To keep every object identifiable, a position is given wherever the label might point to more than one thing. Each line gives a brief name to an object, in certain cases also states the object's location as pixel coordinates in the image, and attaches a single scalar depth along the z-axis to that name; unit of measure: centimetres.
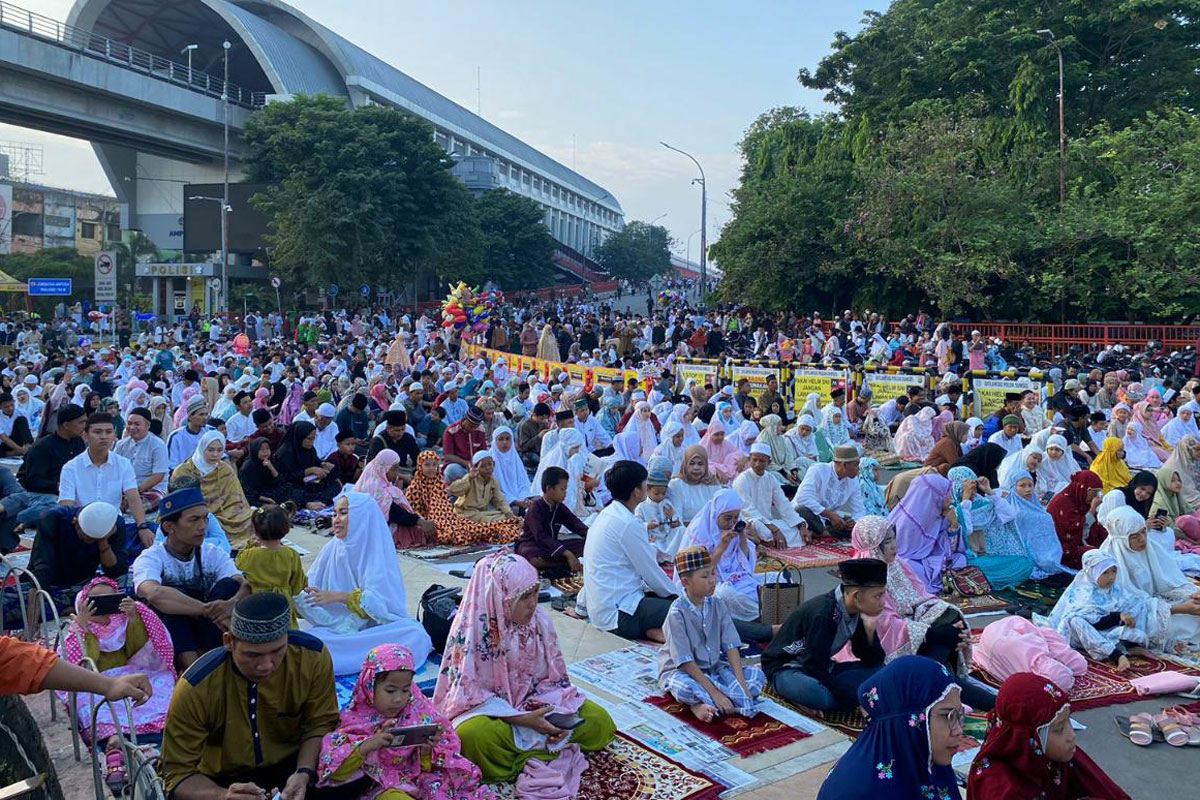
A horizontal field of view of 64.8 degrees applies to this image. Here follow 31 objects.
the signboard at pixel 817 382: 1425
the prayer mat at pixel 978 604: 616
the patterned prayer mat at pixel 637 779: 371
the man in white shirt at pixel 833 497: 800
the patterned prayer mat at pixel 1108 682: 467
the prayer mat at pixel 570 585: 640
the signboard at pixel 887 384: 1374
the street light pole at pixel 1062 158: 2005
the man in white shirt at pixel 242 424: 952
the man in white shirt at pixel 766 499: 761
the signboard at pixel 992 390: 1288
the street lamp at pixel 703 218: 3199
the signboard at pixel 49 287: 3266
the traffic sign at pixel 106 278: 2609
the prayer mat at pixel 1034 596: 625
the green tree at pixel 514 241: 4772
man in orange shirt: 279
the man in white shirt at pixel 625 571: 541
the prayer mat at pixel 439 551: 746
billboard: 3553
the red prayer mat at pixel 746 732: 410
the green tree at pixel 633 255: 7244
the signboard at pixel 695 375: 1541
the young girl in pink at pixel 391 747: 315
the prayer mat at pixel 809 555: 689
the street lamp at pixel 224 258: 3066
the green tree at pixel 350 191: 3142
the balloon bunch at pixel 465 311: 2100
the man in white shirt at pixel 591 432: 1035
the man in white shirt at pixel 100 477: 619
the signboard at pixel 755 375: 1448
